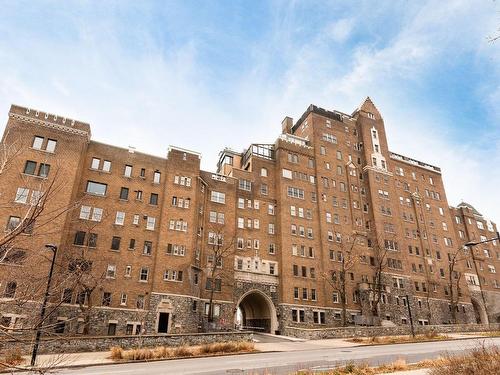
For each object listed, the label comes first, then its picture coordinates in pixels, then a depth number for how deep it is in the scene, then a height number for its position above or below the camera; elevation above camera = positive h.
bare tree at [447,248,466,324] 57.59 +7.83
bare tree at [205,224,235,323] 45.16 +8.47
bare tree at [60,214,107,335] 35.38 +5.96
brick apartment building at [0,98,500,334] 39.09 +12.58
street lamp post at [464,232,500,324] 66.36 +8.81
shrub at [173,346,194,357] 23.22 -1.82
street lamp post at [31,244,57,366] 5.88 +0.29
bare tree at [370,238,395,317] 48.62 +7.71
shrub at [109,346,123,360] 21.81 -1.86
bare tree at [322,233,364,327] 49.01 +8.13
